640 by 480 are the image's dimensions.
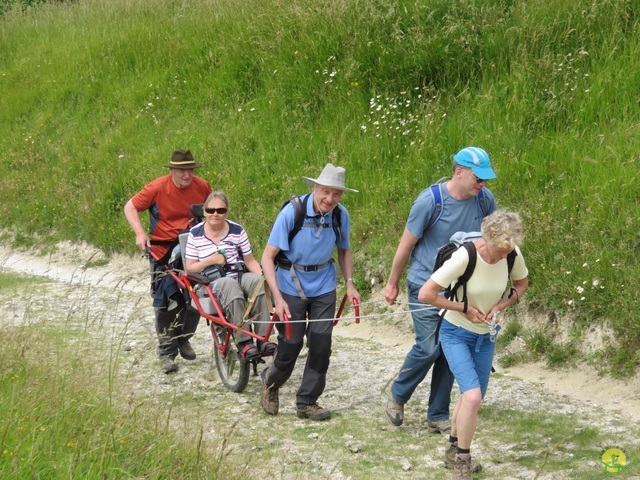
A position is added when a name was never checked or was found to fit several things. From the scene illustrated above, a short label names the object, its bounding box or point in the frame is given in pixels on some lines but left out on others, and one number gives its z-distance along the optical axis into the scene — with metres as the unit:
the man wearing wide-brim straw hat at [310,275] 14.57
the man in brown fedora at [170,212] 18.33
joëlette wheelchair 16.00
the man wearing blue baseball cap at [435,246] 13.08
